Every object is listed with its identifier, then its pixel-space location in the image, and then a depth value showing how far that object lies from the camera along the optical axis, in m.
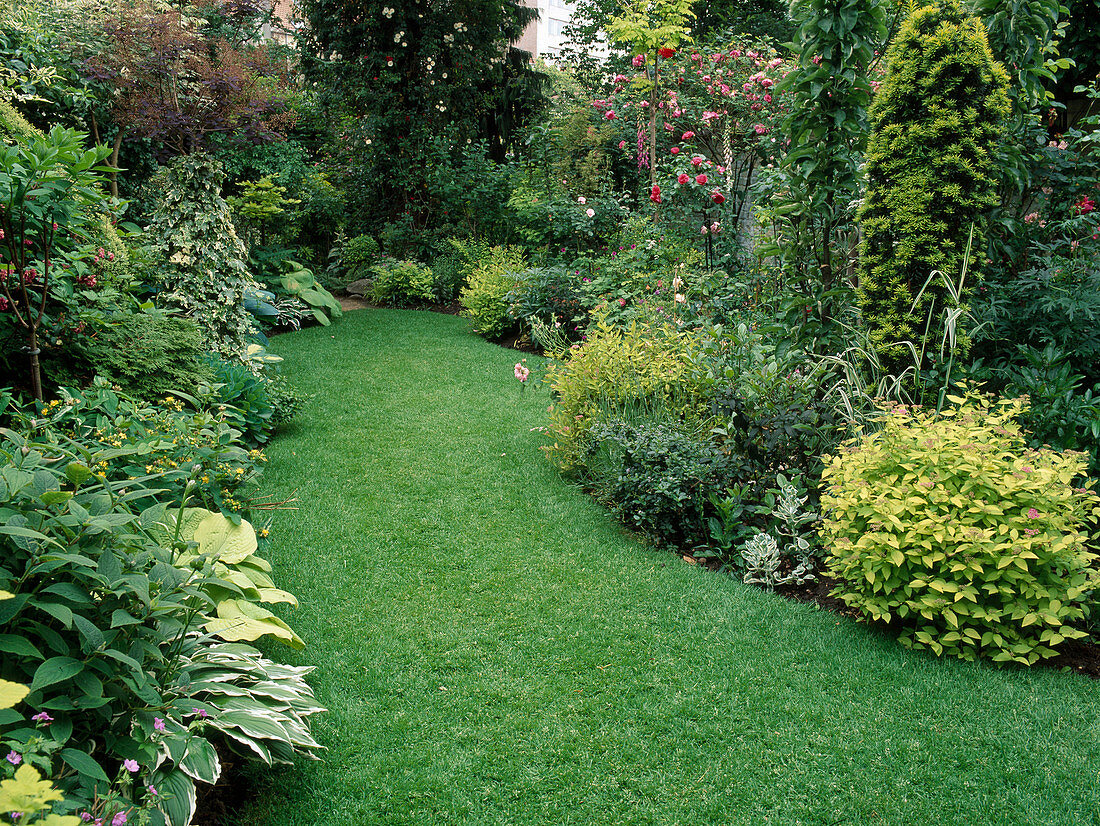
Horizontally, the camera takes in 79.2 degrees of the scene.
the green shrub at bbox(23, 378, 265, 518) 2.91
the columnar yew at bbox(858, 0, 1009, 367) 3.59
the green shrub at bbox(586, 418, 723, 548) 3.70
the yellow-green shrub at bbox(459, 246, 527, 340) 8.81
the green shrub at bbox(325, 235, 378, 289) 12.05
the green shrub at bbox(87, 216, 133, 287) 3.88
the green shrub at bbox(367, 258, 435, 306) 10.99
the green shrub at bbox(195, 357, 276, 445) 4.72
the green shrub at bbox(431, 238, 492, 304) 11.02
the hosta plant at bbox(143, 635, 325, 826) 1.73
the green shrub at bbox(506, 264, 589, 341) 8.17
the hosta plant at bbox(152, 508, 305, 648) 2.09
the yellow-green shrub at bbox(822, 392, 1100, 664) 2.61
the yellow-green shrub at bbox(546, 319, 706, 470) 4.39
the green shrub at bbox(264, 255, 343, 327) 9.34
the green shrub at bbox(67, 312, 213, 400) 3.75
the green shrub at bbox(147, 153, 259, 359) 6.00
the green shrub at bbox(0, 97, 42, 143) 3.36
